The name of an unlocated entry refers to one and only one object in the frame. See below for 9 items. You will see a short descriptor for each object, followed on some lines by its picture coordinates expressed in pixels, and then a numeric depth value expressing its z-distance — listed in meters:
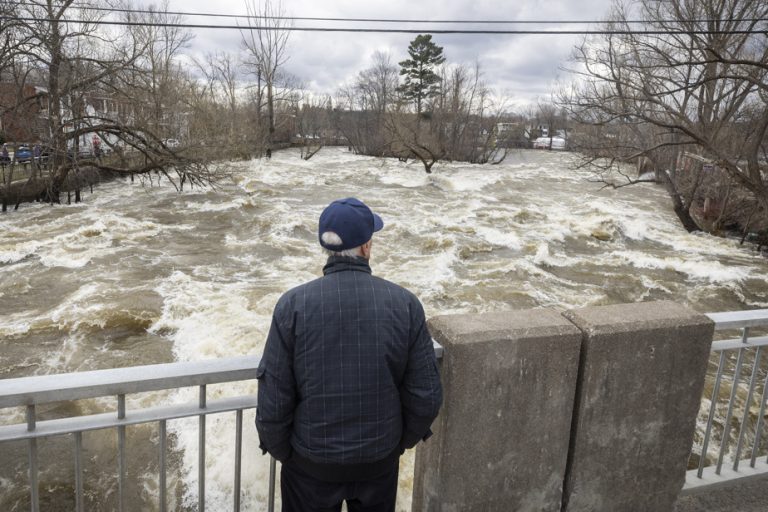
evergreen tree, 59.75
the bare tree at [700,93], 13.73
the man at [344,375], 1.93
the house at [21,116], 18.48
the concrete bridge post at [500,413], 2.38
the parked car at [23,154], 26.02
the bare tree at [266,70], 47.56
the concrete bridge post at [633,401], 2.56
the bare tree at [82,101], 18.38
